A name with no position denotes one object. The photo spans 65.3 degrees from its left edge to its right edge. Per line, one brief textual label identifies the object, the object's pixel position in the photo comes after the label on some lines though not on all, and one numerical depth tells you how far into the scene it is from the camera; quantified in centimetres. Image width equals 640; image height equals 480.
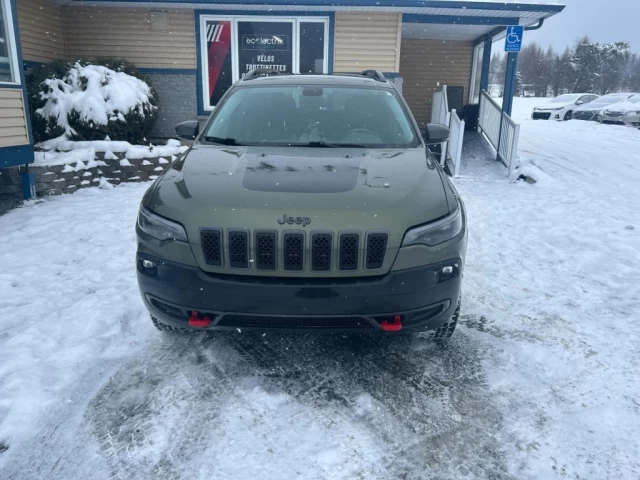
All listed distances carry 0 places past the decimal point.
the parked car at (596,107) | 2444
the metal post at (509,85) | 1202
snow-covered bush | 833
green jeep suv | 261
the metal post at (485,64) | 1408
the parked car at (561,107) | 2627
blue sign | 1070
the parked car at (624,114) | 2108
